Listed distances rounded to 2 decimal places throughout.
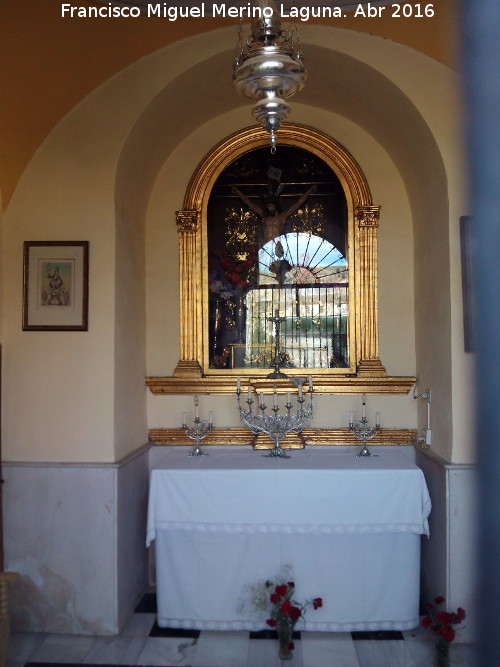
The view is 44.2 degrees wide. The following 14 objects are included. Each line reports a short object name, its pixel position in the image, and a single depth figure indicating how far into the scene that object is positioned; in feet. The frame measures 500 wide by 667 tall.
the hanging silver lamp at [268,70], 7.29
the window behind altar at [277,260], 15.64
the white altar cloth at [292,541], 12.17
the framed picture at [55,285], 12.62
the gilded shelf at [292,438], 14.70
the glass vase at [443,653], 10.82
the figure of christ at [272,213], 15.98
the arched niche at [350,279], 14.89
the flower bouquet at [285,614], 11.23
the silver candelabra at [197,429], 14.52
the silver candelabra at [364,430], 14.16
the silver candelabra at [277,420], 13.97
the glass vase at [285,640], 11.34
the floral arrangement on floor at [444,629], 10.62
